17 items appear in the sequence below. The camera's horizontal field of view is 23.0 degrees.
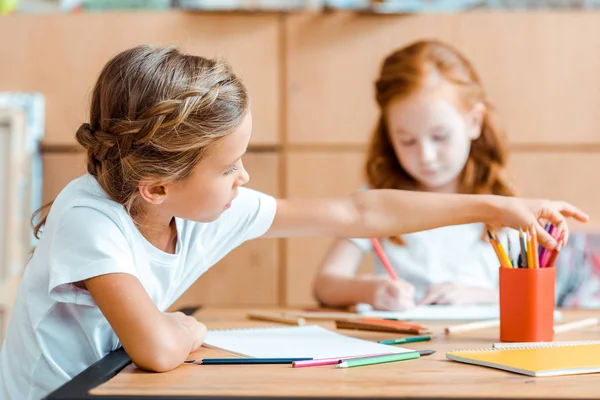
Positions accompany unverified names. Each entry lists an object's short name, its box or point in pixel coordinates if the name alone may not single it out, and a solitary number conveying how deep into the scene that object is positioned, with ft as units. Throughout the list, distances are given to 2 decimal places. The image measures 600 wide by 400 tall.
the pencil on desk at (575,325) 7.23
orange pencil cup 6.84
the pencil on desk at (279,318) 7.58
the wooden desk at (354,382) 5.69
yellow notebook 6.02
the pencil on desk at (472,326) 7.22
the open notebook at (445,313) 7.73
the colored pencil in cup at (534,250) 6.87
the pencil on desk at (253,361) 6.29
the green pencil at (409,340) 6.80
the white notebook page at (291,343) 6.48
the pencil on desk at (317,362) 6.20
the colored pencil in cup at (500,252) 6.95
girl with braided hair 6.35
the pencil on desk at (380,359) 6.18
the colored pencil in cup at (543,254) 6.99
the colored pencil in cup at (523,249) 6.91
